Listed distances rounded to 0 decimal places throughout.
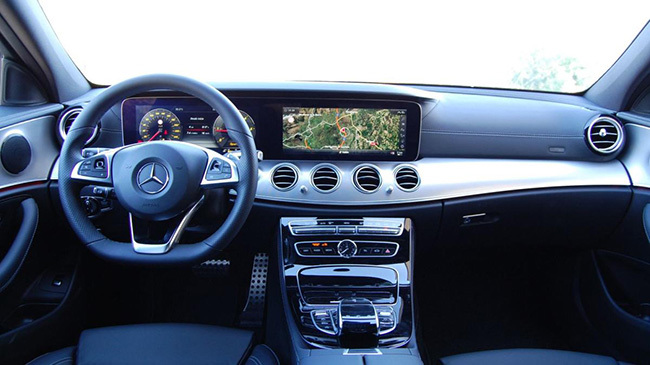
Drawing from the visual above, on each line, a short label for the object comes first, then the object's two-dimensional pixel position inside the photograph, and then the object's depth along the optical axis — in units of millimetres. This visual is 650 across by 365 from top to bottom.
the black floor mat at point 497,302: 2604
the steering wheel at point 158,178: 1550
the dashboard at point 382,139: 2055
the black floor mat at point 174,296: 2570
